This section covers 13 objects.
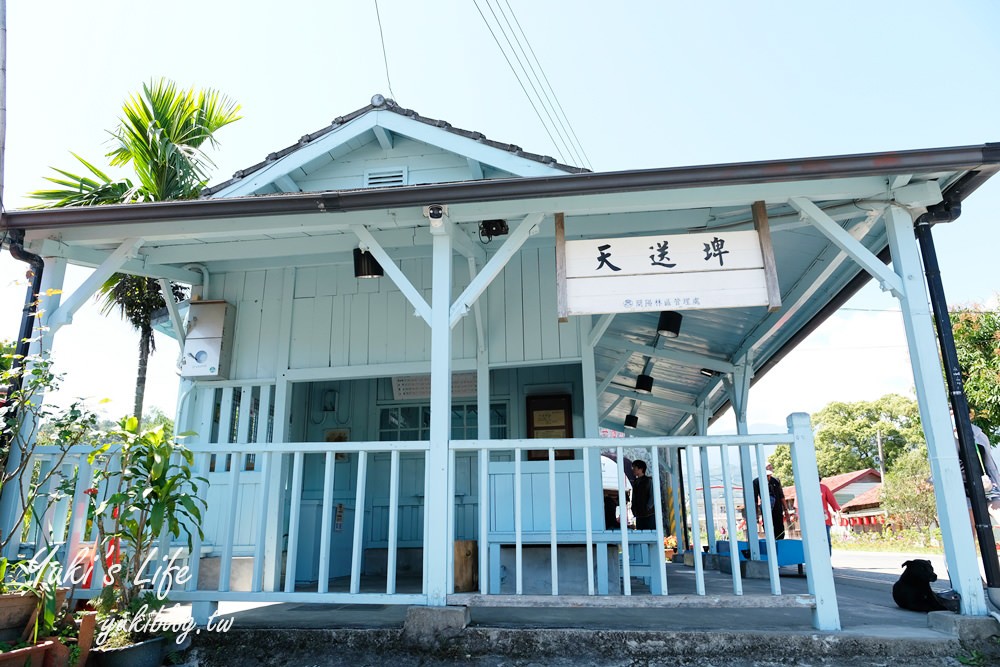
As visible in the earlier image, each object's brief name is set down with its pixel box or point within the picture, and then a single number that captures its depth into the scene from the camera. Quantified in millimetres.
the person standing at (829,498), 8948
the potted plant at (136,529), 3295
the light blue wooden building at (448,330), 3820
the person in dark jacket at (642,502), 7535
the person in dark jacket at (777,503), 8391
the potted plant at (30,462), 3254
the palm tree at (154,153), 9109
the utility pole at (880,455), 45125
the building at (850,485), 43469
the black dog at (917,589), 4328
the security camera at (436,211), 4215
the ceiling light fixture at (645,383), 8914
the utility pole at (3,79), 4309
